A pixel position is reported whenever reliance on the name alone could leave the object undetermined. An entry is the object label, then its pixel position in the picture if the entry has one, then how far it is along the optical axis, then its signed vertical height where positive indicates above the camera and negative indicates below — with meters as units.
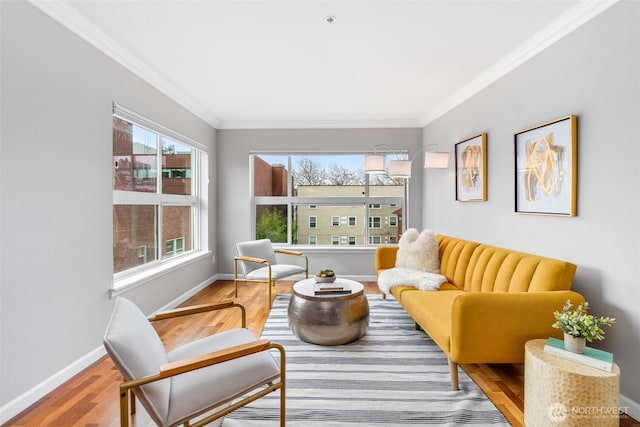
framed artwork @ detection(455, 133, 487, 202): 3.40 +0.44
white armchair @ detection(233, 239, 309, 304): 3.94 -0.68
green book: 1.60 -0.74
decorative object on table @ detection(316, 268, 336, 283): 3.17 -0.65
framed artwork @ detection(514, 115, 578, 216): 2.27 +0.31
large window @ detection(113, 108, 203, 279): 3.04 +0.19
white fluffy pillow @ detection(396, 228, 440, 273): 3.65 -0.50
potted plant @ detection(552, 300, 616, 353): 1.67 -0.62
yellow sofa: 1.98 -0.65
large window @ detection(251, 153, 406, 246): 5.32 +0.16
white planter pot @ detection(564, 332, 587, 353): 1.69 -0.70
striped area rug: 1.86 -1.17
